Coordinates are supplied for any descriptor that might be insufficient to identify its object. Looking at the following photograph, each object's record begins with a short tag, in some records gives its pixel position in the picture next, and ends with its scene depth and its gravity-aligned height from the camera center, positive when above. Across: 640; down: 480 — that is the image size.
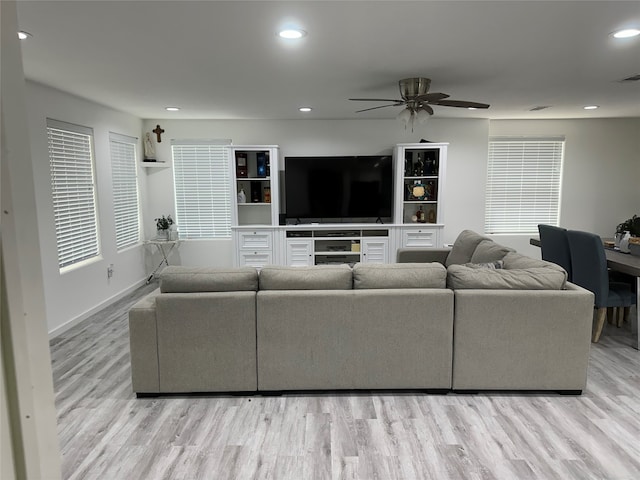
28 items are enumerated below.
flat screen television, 5.89 +0.12
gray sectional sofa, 2.62 -0.90
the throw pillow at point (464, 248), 4.11 -0.57
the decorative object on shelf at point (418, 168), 5.83 +0.38
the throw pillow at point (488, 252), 3.46 -0.52
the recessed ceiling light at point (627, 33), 2.41 +0.98
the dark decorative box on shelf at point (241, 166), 5.86 +0.43
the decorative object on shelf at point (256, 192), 6.02 +0.05
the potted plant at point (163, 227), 5.87 -0.46
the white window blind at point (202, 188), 6.07 +0.11
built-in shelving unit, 5.77 -0.51
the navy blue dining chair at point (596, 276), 3.44 -0.73
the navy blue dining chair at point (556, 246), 3.89 -0.53
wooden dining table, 3.38 -0.62
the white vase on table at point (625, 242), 4.00 -0.50
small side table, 5.75 -0.78
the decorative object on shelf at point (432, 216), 5.94 -0.32
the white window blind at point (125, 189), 5.02 +0.09
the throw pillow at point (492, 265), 3.08 -0.55
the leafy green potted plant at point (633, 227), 4.49 -0.38
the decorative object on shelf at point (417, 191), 5.79 +0.05
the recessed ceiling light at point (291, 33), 2.34 +0.96
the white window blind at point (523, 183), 6.21 +0.16
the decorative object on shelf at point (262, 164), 5.84 +0.45
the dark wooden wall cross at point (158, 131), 5.84 +0.94
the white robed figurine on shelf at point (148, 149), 5.84 +0.68
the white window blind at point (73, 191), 3.86 +0.05
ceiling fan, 3.42 +0.81
